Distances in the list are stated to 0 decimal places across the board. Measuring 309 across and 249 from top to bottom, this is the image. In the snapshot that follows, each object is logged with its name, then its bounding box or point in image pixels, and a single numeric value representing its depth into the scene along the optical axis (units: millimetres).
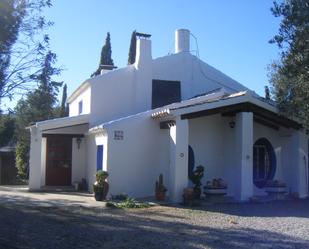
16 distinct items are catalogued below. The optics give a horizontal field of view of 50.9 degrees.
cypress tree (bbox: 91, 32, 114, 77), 23095
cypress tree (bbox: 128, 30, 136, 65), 21049
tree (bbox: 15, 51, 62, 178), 7717
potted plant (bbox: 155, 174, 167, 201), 11345
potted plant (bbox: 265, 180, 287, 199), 11885
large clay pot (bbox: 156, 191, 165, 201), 11335
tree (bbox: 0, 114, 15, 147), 20567
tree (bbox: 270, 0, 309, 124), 8224
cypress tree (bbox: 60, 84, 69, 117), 26147
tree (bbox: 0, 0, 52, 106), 6690
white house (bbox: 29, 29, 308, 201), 11489
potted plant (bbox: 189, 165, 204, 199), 11401
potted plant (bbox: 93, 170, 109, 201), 11345
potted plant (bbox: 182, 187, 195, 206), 10544
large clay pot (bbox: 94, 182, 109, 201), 11374
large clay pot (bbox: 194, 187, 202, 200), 11152
